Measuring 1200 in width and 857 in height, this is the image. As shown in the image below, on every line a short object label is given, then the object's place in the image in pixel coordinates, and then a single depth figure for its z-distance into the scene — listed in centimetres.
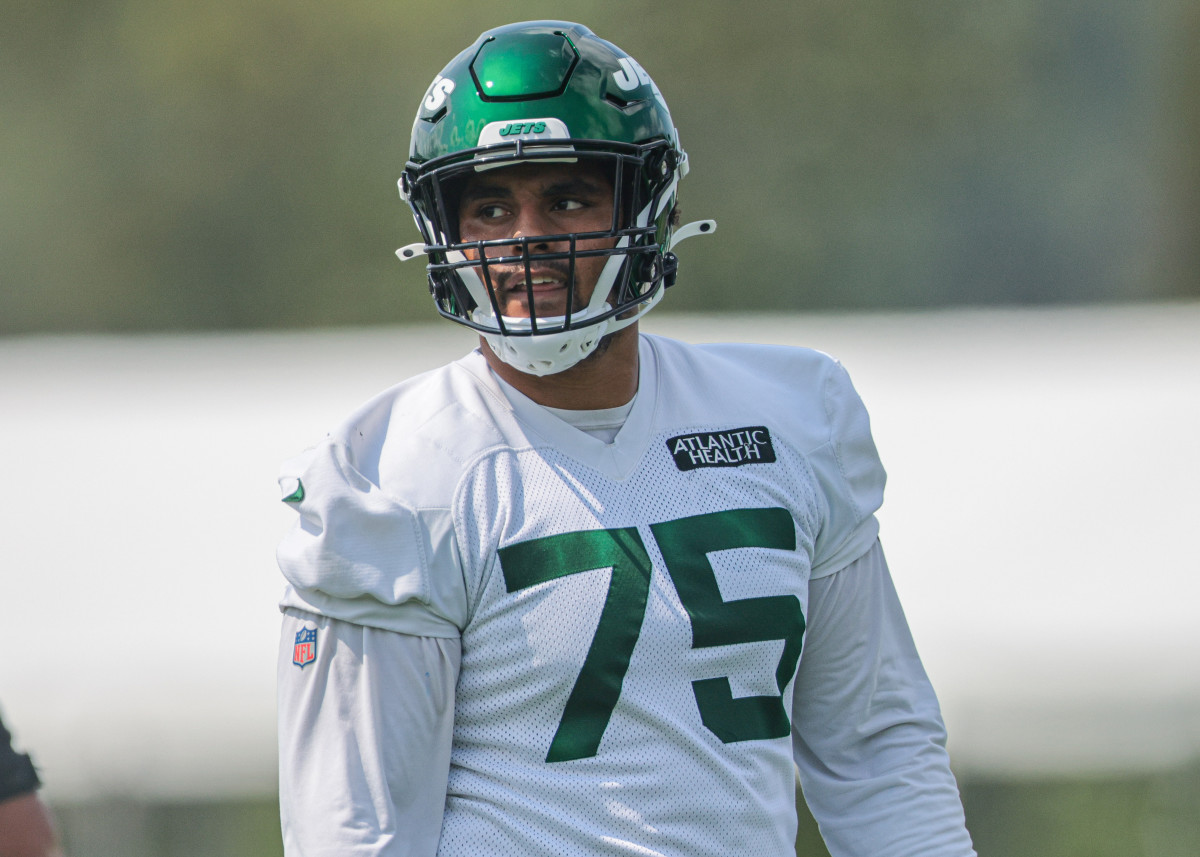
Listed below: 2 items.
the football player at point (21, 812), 1251
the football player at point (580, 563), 1230
